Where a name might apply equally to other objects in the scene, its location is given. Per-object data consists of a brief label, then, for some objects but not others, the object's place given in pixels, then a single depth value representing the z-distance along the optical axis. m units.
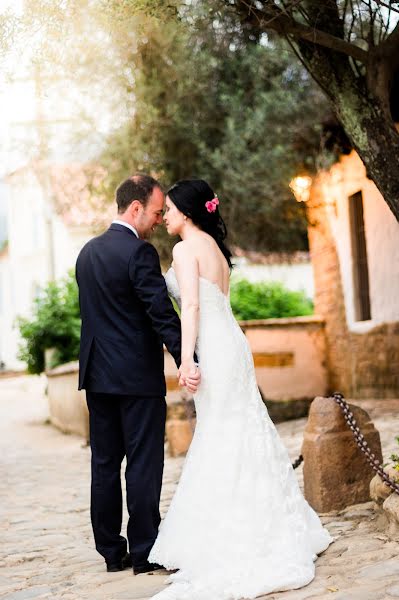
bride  4.09
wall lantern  12.55
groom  4.31
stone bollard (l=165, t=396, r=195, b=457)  9.01
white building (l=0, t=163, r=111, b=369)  29.84
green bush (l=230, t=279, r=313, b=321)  17.03
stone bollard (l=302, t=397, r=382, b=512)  5.29
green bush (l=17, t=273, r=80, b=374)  14.60
